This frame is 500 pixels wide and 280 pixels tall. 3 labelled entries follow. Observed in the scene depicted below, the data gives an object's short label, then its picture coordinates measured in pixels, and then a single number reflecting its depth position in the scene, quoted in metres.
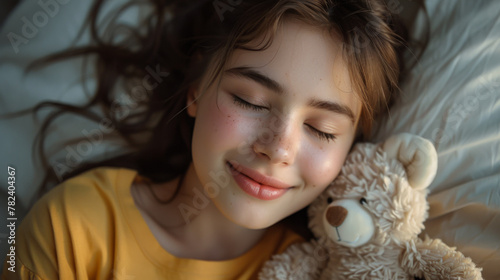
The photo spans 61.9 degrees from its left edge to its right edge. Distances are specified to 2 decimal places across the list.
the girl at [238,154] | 0.82
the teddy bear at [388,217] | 0.82
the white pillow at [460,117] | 0.91
